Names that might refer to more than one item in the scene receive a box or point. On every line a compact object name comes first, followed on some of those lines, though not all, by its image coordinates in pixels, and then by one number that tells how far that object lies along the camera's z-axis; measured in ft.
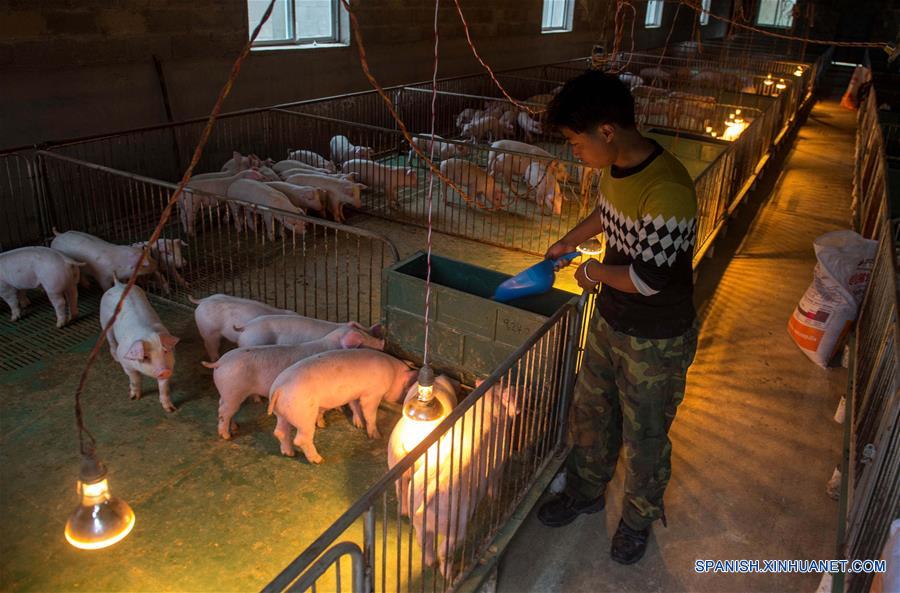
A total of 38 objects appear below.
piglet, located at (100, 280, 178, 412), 13.46
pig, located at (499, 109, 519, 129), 38.57
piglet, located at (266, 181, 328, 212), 23.95
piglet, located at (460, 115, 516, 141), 37.35
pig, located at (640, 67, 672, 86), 53.16
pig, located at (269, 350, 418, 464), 12.05
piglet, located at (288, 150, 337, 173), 29.18
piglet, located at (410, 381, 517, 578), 9.50
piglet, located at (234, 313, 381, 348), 14.43
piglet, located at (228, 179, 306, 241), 22.24
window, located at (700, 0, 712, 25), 98.22
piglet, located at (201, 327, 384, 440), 12.80
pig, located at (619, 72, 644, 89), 51.49
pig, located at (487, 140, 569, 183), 28.30
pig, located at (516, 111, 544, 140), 40.09
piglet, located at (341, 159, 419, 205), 26.50
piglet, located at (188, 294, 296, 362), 15.11
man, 8.57
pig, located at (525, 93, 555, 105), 40.71
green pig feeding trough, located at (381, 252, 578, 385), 12.67
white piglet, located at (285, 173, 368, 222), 25.02
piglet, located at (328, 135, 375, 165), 30.27
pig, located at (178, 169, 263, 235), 21.84
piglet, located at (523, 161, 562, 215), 26.76
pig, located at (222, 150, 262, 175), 26.02
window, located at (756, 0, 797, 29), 113.80
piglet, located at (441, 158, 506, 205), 26.55
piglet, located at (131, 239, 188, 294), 18.39
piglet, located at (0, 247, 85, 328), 16.67
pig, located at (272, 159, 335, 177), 26.86
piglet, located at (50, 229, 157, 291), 17.87
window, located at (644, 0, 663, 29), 79.01
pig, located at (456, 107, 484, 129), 39.66
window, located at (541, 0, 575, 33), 56.44
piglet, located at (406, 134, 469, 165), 28.73
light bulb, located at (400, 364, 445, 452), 9.05
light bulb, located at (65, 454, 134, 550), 6.98
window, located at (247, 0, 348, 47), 30.60
